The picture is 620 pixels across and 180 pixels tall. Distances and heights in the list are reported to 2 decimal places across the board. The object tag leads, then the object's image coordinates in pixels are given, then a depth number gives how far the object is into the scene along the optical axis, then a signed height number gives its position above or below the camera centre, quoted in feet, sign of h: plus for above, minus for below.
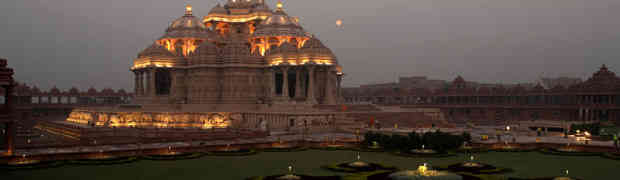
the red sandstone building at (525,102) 225.56 -2.20
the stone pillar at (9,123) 94.53 -4.17
